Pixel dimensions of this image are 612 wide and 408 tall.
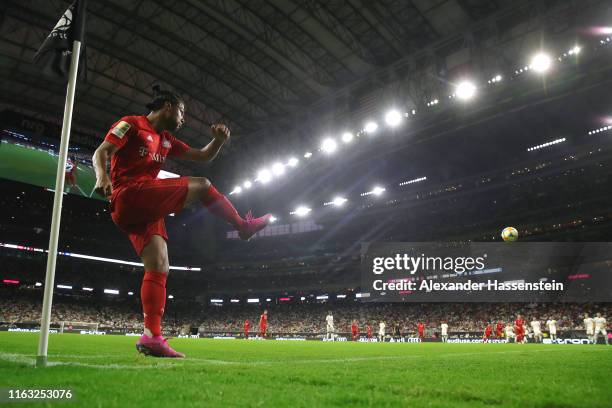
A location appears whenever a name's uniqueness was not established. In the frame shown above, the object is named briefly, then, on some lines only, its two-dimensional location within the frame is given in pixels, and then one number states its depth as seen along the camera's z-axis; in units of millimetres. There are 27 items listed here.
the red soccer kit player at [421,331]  28078
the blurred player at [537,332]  23281
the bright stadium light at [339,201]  42622
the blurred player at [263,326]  25484
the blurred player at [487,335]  26120
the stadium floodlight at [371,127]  24453
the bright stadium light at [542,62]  17781
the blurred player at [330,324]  26156
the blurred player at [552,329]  23531
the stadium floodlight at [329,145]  26062
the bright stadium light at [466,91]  19781
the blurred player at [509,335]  24634
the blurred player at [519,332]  23094
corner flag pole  2988
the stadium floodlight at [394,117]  22938
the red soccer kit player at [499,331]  27094
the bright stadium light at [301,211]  44362
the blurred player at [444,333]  26906
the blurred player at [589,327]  21328
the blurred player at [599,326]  20078
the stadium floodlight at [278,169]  29547
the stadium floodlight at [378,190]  40412
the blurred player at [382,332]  27641
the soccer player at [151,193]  3541
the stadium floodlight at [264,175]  30703
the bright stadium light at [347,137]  25350
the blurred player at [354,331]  29403
